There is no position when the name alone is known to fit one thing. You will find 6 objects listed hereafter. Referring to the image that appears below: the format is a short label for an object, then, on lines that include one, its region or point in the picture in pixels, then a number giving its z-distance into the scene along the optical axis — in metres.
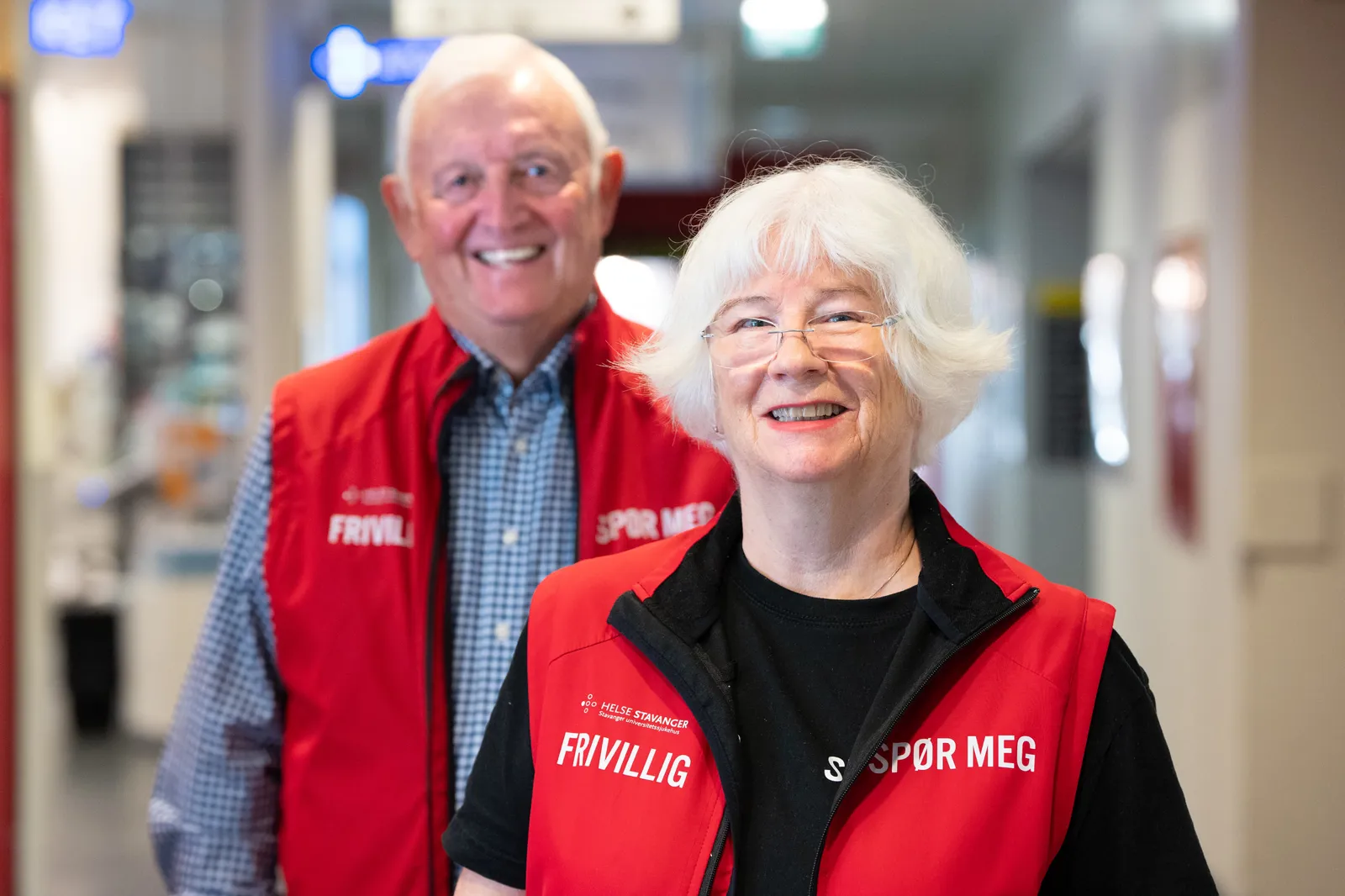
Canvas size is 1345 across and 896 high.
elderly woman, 1.34
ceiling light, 7.29
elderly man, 1.86
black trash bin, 6.85
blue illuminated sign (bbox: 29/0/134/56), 3.89
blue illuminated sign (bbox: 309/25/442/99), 5.04
